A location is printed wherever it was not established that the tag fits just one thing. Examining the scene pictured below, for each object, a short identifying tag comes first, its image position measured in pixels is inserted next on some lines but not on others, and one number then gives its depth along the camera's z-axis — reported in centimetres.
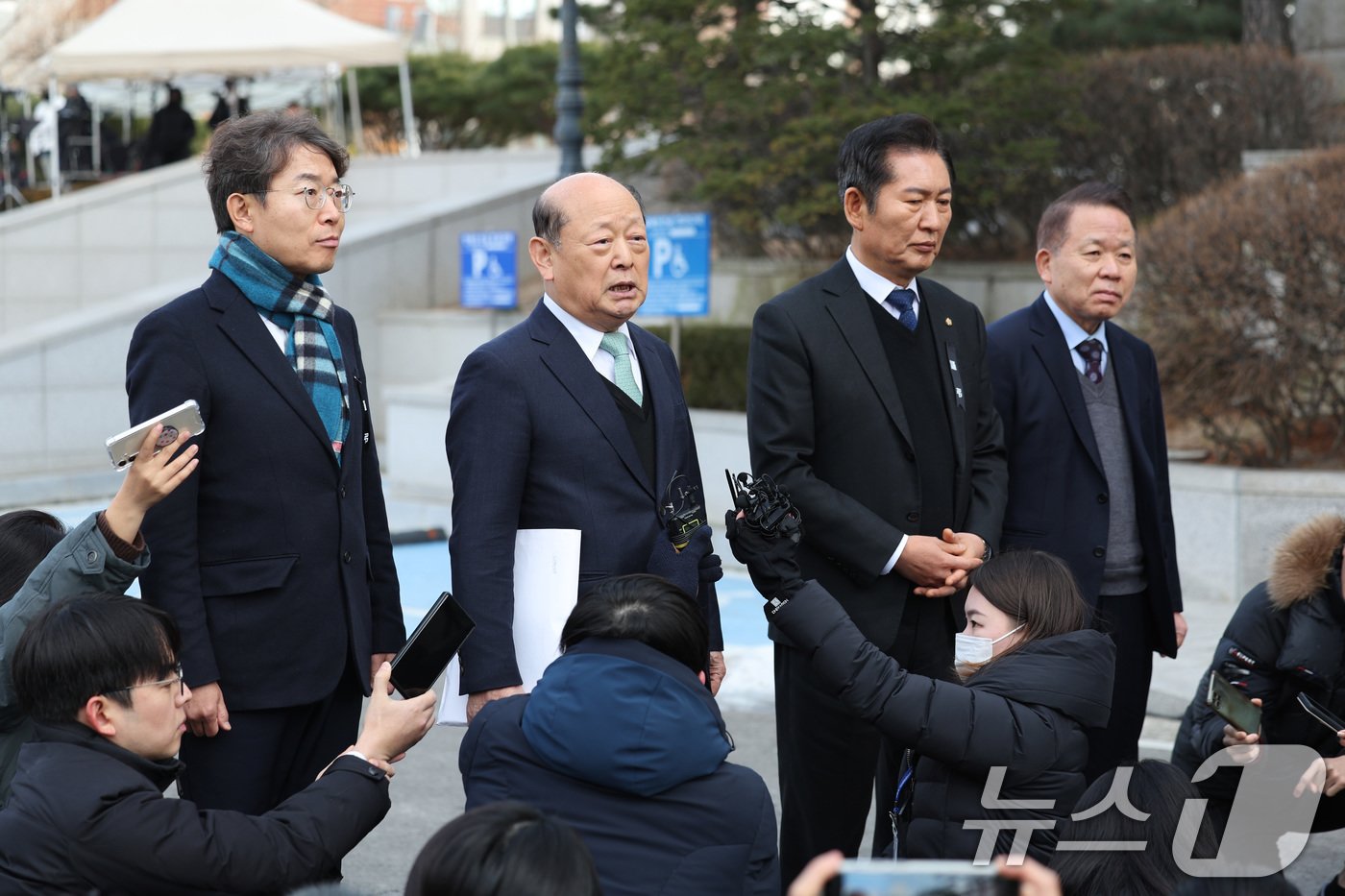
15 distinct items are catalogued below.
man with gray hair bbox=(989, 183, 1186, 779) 475
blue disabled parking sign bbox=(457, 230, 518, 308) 1570
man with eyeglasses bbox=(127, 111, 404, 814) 353
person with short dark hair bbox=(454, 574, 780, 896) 287
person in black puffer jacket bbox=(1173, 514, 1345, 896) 444
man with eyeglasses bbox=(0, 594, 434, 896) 289
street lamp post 1474
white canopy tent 2123
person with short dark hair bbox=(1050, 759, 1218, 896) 299
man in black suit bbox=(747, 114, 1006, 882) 417
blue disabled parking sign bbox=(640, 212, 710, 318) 1234
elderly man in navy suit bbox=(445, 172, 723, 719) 367
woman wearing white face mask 337
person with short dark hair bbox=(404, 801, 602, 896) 221
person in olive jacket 327
